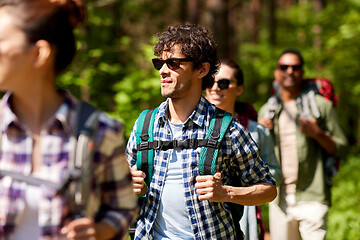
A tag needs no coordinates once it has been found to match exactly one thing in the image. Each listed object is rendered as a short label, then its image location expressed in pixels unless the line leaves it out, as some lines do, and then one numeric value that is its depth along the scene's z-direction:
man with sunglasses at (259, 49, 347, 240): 5.44
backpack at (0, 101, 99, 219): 1.88
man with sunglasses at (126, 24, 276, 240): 3.07
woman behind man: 4.25
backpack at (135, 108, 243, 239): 3.06
